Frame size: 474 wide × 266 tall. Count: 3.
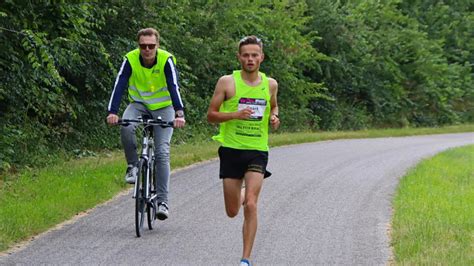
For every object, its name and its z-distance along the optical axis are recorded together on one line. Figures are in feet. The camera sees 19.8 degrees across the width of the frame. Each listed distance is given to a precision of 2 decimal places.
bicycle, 44.42
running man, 36.14
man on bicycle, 45.04
